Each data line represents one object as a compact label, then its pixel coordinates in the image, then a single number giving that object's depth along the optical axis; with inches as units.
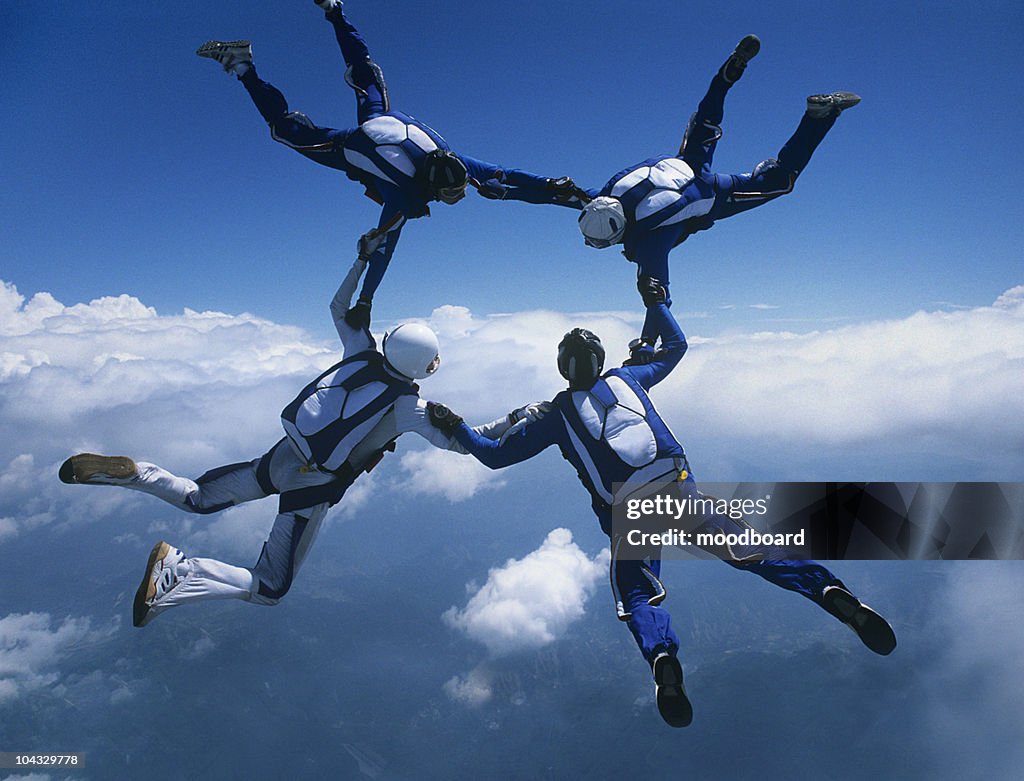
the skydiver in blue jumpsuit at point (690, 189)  235.3
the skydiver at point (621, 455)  187.3
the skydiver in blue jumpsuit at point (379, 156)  235.1
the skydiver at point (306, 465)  201.3
